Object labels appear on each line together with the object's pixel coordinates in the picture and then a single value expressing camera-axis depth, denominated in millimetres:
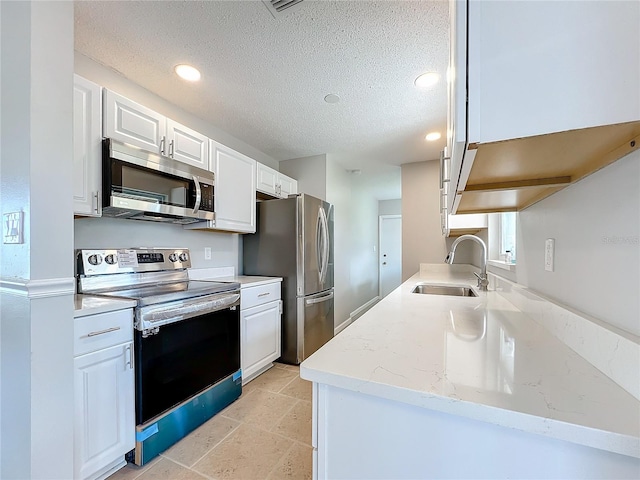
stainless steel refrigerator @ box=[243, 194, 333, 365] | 2719
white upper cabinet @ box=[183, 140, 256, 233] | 2285
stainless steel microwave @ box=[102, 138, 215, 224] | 1561
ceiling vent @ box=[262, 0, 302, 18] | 1327
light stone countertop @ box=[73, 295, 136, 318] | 1229
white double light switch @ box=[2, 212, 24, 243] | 1056
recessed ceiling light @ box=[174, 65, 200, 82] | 1809
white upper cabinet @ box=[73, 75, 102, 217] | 1454
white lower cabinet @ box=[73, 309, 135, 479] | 1214
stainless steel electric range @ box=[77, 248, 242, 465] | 1440
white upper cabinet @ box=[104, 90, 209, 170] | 1605
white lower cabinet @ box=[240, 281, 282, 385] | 2256
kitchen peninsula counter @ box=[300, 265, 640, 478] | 485
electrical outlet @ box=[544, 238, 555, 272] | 1013
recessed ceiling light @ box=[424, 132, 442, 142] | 2809
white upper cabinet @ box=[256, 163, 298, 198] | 2830
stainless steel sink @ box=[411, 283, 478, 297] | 2163
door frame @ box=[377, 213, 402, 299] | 6328
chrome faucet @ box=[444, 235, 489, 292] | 1916
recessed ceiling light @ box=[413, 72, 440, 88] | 1866
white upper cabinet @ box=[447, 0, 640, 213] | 479
